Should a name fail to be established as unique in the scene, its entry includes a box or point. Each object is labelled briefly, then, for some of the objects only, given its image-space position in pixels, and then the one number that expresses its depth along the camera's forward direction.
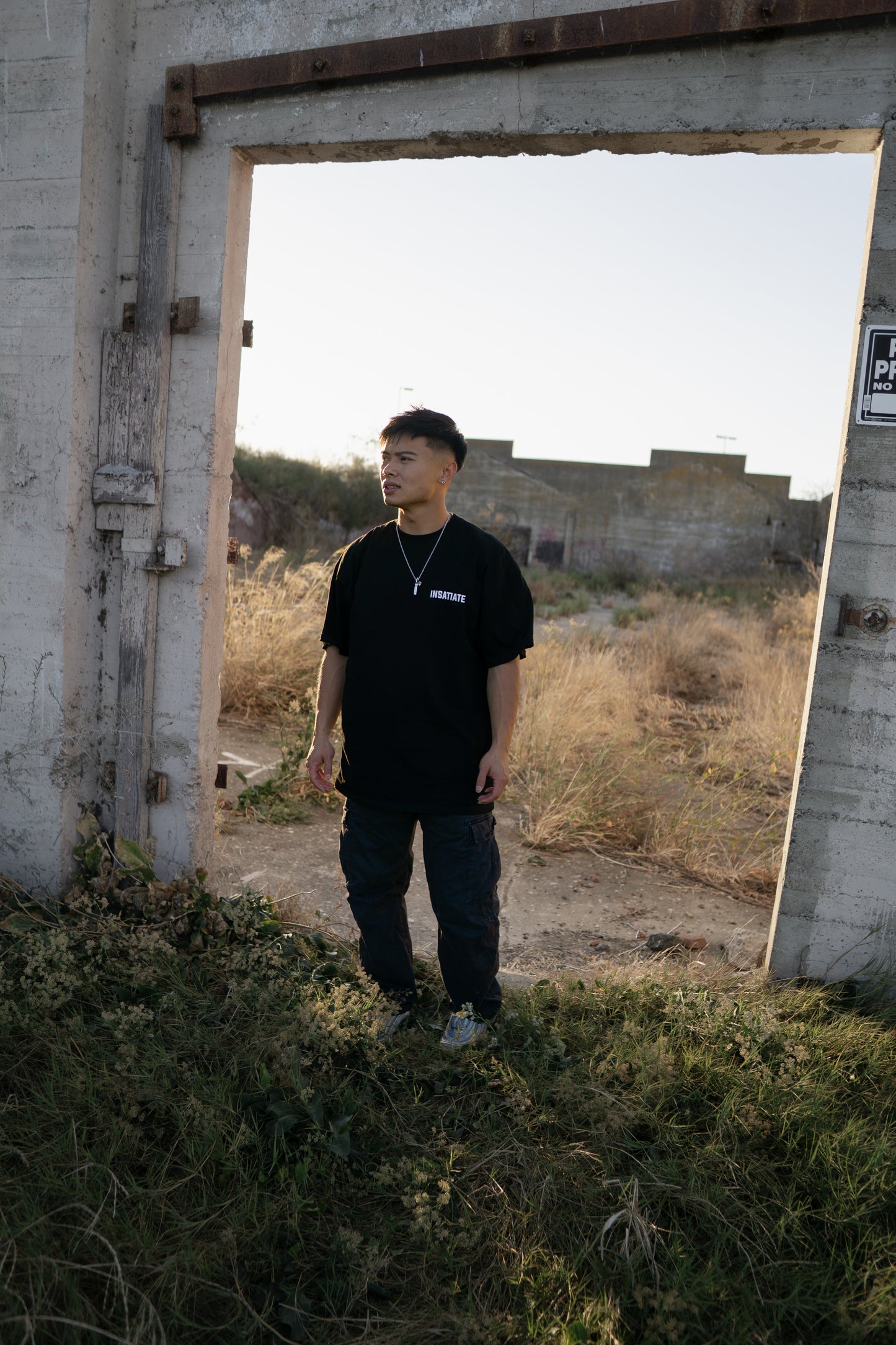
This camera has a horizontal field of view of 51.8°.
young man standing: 2.99
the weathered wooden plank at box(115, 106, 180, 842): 3.72
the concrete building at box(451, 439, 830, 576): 29.25
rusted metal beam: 3.01
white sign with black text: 3.13
